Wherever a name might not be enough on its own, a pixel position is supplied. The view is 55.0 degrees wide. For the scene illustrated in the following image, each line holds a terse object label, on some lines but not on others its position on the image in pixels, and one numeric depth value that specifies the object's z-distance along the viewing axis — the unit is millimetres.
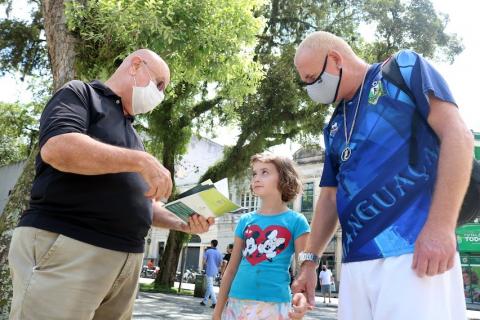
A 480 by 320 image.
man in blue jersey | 1817
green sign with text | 25141
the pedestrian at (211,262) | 13934
